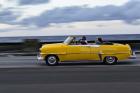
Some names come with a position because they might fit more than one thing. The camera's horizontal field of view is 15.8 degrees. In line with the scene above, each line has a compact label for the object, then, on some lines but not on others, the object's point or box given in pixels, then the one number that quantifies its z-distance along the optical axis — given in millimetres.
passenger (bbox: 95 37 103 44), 23733
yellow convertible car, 23406
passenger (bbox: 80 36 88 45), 23542
